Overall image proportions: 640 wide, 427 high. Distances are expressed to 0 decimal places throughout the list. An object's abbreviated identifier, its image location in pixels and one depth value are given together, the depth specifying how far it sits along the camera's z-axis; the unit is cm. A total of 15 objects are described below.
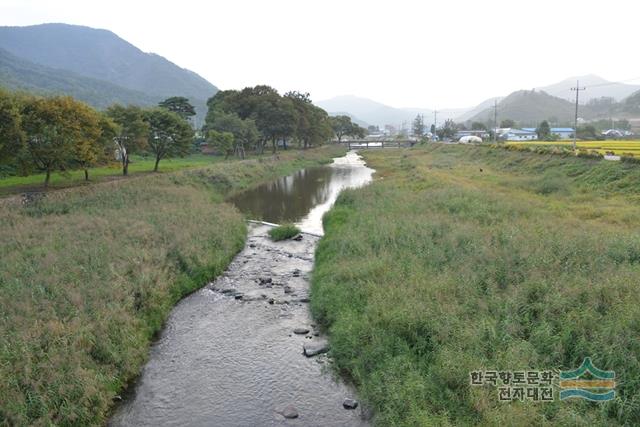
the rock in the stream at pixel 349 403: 1032
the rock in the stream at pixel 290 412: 995
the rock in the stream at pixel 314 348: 1277
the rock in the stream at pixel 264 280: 1873
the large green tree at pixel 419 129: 19279
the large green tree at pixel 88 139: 3017
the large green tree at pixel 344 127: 13488
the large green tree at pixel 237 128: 6334
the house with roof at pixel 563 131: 13490
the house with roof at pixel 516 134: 12825
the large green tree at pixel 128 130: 3969
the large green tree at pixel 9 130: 2494
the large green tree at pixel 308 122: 8619
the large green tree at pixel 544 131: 10548
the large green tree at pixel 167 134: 4400
